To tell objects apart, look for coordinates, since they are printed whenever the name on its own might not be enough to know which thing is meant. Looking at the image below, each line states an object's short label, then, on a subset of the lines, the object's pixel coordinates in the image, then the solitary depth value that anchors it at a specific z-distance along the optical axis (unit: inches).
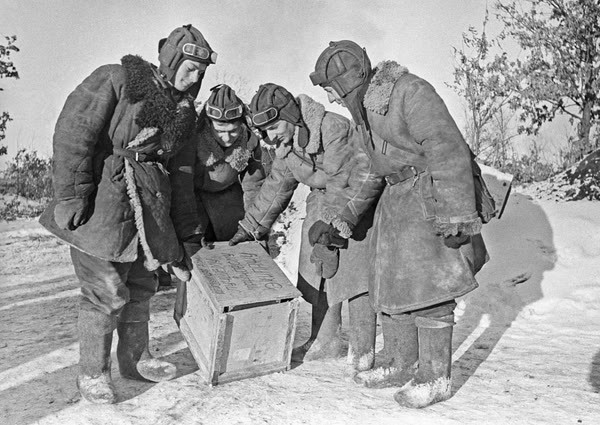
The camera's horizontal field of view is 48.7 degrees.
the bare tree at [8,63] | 394.3
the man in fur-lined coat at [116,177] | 130.2
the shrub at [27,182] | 491.0
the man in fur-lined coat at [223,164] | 161.8
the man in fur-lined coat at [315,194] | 156.2
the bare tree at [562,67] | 412.5
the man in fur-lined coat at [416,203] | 126.0
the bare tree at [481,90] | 438.6
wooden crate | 146.9
